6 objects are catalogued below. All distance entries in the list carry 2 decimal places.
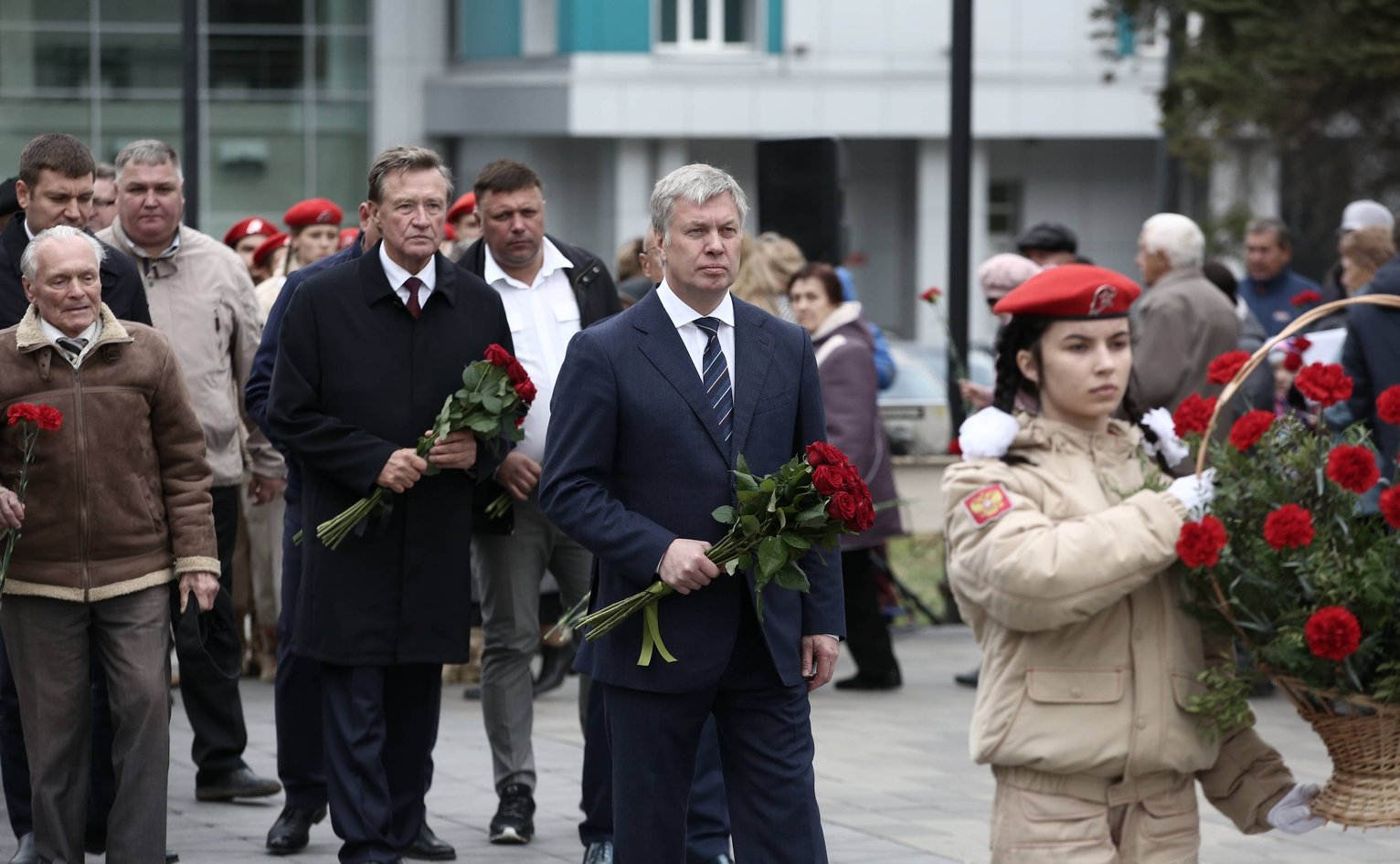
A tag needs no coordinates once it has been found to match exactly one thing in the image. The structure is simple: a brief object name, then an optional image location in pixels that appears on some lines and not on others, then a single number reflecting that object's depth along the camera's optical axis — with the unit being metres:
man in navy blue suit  9.32
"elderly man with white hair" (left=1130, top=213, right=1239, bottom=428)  18.21
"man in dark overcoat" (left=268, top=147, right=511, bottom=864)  11.83
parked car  35.89
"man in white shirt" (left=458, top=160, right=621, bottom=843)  13.41
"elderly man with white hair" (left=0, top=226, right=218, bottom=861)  11.26
